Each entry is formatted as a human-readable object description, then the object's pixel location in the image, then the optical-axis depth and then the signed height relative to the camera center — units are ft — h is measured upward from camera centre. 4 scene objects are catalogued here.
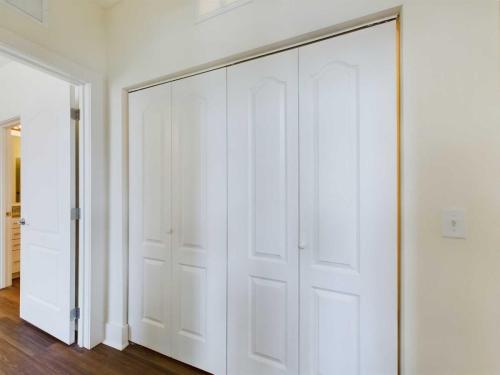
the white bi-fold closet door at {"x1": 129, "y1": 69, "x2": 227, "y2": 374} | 5.41 -0.81
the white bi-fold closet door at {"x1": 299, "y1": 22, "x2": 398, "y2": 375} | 3.91 -0.30
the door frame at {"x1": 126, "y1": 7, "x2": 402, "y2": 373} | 3.85 +2.71
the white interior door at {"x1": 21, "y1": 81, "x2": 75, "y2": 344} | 6.57 -0.82
